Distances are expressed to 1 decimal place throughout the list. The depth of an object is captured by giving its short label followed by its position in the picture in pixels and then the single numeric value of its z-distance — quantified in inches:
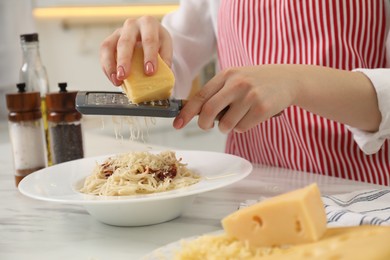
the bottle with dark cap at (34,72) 54.1
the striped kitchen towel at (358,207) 34.9
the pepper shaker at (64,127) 48.5
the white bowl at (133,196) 37.5
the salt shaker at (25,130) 47.3
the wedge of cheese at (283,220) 30.4
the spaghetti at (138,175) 39.5
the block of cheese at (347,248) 29.8
